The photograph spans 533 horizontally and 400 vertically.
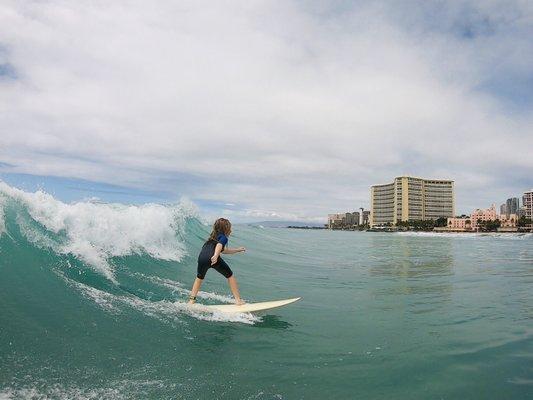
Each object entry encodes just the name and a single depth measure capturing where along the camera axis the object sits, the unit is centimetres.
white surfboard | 736
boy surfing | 775
